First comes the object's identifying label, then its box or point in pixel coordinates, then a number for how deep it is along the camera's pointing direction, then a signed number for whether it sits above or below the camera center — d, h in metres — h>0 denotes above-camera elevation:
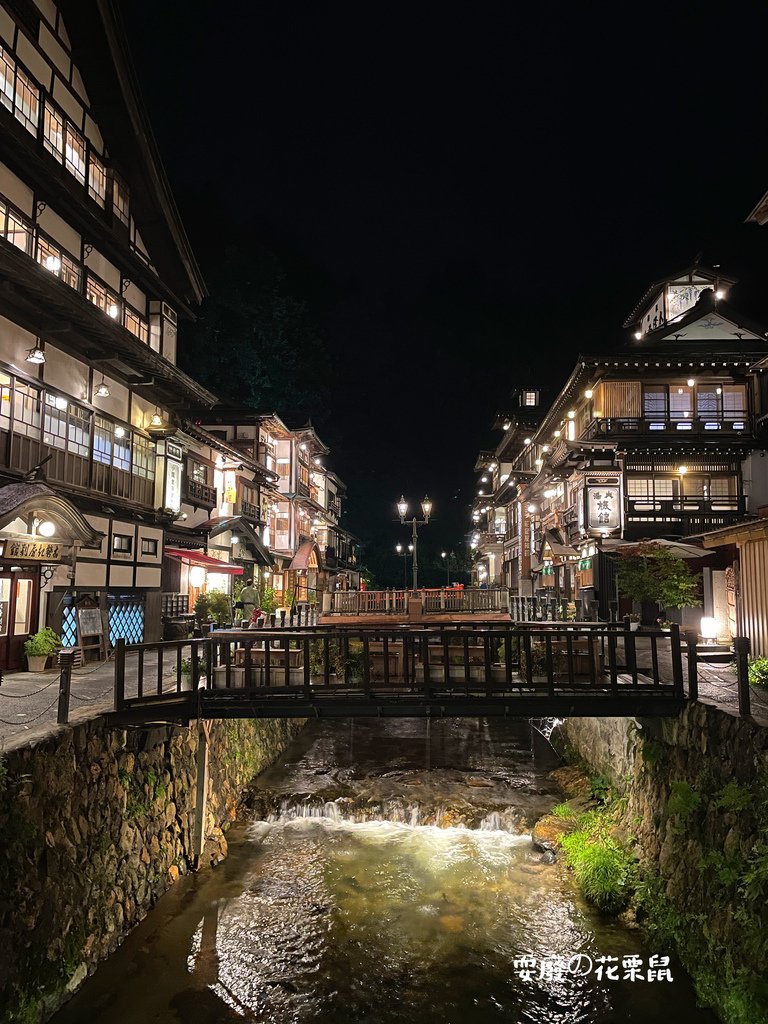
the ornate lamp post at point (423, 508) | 23.45 +2.72
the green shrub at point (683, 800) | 9.39 -3.70
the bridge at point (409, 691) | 10.80 -2.26
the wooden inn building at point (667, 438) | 31.20 +7.47
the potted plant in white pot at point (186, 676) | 13.92 -2.64
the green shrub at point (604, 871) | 10.58 -5.68
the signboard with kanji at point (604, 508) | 31.25 +3.63
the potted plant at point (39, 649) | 16.00 -2.19
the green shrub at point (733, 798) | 8.15 -3.19
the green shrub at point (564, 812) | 13.78 -5.70
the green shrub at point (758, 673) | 12.88 -2.20
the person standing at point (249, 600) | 28.47 -1.37
